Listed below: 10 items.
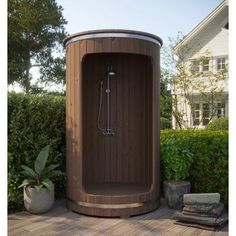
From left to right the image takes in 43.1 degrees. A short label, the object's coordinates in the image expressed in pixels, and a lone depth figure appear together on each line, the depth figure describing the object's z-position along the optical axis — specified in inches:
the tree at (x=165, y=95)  424.5
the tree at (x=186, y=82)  399.5
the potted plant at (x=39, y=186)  146.3
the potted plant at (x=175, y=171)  152.9
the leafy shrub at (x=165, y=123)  544.7
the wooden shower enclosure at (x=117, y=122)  178.9
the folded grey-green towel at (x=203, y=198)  135.3
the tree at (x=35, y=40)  519.2
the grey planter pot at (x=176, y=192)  152.3
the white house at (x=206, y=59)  412.8
